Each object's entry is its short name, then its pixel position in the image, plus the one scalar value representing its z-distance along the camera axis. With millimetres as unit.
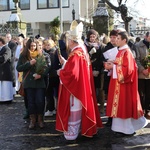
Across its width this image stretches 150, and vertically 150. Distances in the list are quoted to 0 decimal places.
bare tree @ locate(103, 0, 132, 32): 17953
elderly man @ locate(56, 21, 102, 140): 5419
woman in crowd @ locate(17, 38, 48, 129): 6340
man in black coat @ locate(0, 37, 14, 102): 8844
